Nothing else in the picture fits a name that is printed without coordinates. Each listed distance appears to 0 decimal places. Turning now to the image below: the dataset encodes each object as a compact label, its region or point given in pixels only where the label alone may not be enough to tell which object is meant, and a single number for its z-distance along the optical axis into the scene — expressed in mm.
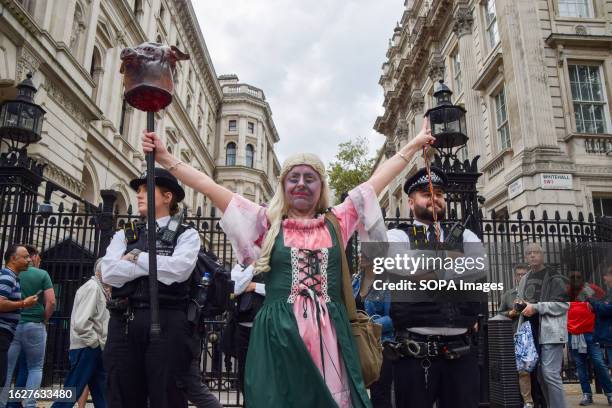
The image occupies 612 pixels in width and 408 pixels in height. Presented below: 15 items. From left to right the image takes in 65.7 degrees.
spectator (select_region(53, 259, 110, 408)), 5531
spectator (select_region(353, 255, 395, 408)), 3059
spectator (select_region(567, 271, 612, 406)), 5941
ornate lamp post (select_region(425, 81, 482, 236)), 6867
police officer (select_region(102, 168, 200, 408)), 3270
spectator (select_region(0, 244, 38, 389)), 5062
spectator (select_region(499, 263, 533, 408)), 6082
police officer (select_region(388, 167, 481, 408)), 3057
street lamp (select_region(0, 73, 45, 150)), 8086
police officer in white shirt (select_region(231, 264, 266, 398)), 5086
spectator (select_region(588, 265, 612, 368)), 6949
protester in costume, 2340
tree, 40875
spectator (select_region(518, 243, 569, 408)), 5219
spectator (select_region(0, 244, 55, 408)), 5863
